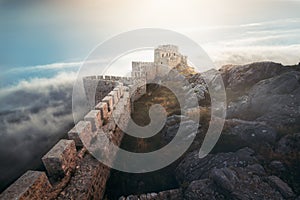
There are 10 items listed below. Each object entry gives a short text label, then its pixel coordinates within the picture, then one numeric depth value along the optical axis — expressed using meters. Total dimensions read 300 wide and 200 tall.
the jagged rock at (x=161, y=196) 7.28
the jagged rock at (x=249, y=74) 15.59
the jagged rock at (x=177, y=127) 10.48
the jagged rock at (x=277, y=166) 7.21
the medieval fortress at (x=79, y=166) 5.47
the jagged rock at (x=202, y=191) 6.68
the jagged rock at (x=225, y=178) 6.62
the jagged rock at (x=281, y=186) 6.30
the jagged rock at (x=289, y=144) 8.01
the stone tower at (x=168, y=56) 35.44
